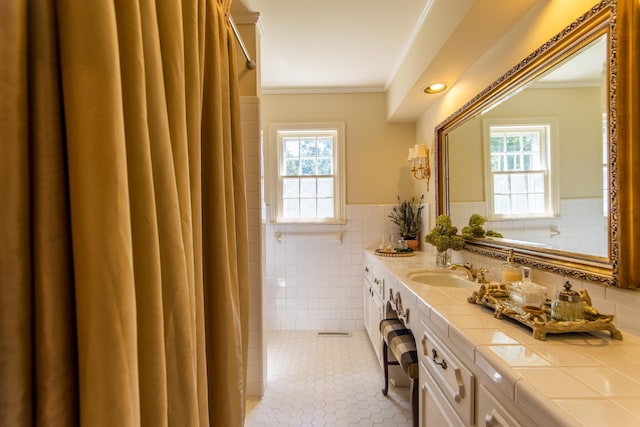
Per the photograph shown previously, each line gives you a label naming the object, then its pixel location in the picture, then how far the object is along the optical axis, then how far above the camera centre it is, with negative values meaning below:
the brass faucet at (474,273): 1.53 -0.38
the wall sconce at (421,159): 2.60 +0.48
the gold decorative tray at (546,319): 0.81 -0.36
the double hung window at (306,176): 3.08 +0.39
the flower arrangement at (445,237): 1.88 -0.20
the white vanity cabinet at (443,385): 0.85 -0.63
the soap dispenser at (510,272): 1.26 -0.30
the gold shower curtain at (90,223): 0.40 -0.02
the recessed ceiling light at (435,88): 2.11 +0.94
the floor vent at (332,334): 2.90 -1.31
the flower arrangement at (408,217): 2.87 -0.09
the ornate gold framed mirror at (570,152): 0.87 +0.22
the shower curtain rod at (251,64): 1.81 +0.99
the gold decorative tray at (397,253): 2.50 -0.41
